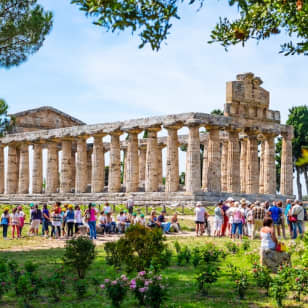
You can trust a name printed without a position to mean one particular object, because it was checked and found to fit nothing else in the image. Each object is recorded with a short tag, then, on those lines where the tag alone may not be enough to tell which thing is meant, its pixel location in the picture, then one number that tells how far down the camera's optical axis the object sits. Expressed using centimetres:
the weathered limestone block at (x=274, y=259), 1405
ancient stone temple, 3988
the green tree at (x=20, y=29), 2302
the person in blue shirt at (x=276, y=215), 2334
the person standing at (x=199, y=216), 2477
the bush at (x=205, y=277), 1240
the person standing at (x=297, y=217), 2288
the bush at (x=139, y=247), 1401
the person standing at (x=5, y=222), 2562
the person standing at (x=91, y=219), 2441
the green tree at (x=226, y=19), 969
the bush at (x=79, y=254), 1415
